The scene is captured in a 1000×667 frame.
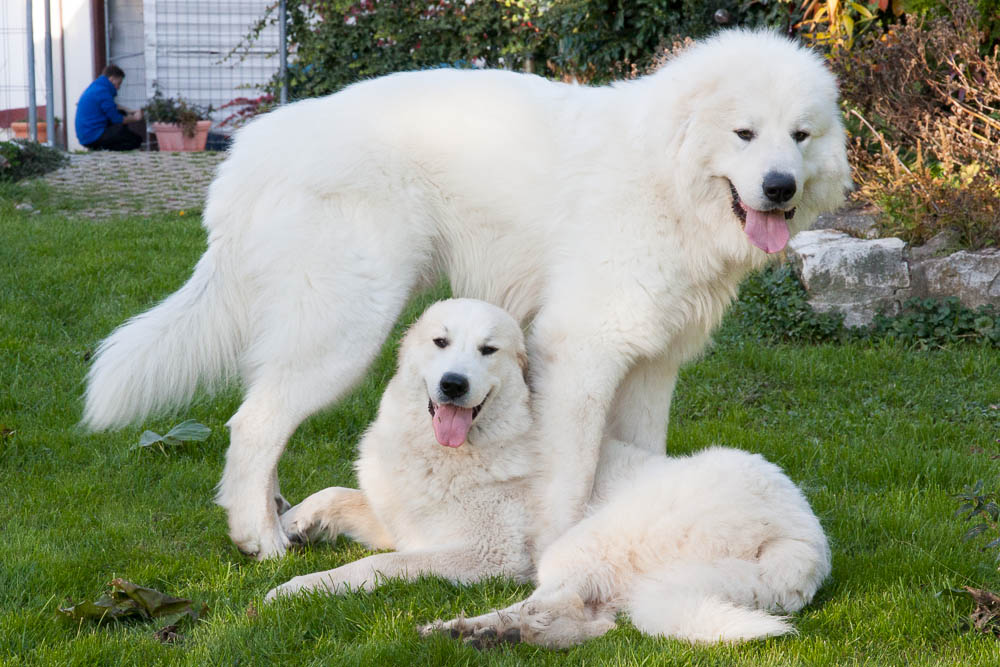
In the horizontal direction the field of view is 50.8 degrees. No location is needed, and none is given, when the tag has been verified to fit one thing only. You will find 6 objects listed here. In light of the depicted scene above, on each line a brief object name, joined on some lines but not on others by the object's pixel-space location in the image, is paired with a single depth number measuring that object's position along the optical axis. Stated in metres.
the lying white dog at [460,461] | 3.44
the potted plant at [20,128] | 14.48
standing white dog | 3.53
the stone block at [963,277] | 6.18
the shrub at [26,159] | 10.41
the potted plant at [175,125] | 14.68
